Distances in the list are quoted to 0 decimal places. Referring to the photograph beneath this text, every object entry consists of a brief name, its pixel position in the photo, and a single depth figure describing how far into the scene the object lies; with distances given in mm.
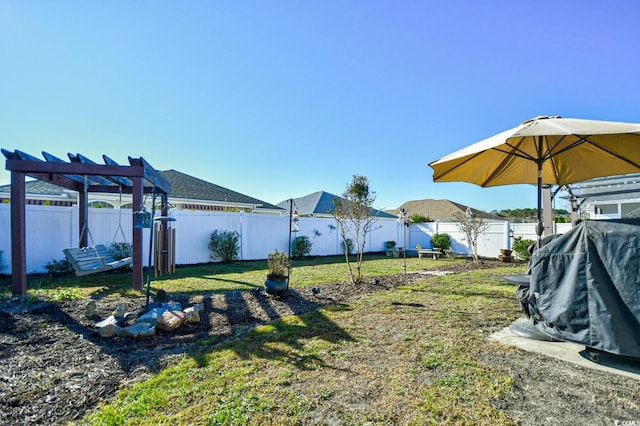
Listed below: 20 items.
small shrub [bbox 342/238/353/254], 13773
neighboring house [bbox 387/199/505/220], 28906
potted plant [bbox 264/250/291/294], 5223
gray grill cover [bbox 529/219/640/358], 2387
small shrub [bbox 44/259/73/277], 7504
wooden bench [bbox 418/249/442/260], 12672
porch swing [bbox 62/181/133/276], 5480
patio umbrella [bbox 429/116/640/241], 3006
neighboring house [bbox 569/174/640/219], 9719
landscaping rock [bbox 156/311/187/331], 3625
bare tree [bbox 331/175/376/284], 6738
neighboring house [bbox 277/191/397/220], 17250
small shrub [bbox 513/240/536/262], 11008
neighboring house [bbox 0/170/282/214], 10828
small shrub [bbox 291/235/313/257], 12664
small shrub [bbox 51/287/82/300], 5047
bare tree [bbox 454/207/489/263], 10938
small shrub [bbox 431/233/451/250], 13641
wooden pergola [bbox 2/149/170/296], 5289
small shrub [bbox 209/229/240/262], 10469
